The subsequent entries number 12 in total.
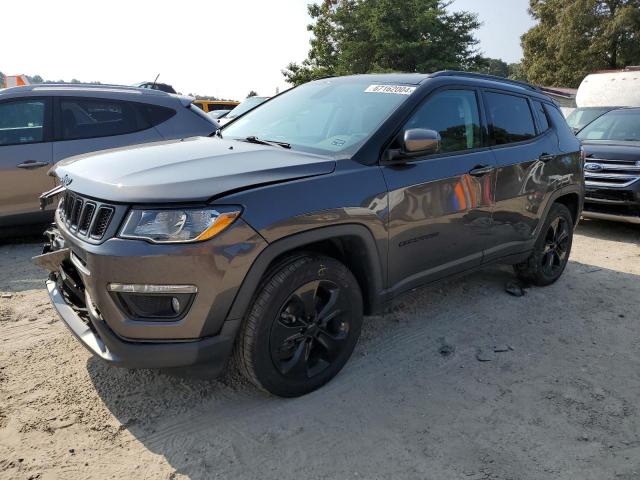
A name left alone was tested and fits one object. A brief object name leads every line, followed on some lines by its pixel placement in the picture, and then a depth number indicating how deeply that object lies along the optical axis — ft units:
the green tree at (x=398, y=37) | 86.33
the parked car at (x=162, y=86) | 39.16
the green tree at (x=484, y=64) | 92.35
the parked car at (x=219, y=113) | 50.85
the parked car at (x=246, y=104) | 44.98
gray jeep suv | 7.48
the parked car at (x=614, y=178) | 21.89
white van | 32.61
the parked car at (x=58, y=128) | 17.01
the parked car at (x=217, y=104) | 57.78
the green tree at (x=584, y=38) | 95.86
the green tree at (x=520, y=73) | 127.34
